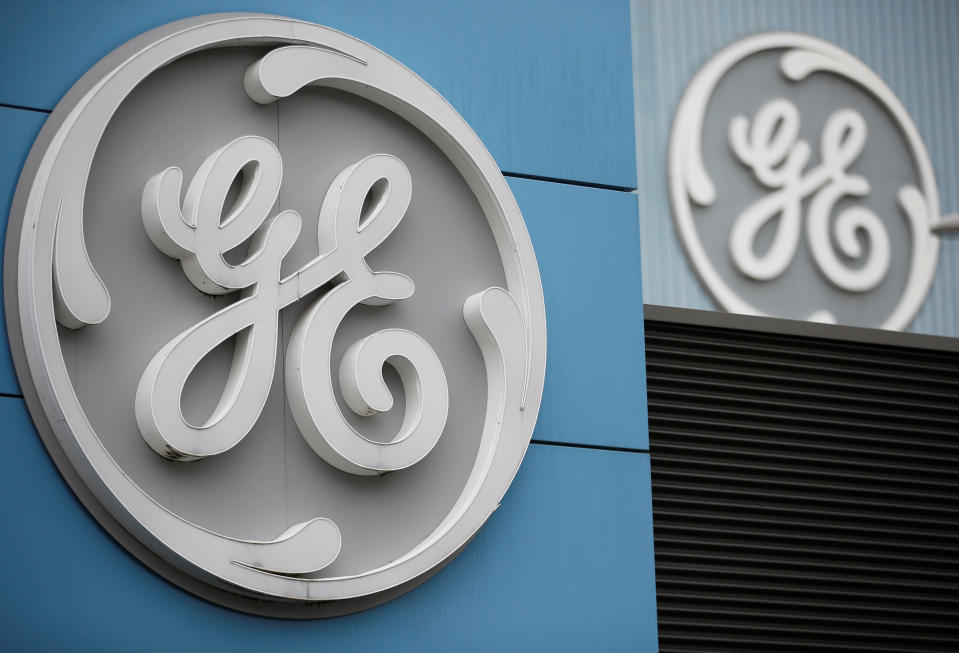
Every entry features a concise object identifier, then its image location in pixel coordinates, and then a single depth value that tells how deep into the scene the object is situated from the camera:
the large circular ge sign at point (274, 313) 9.09
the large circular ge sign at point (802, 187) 17.11
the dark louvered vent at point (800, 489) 17.16
